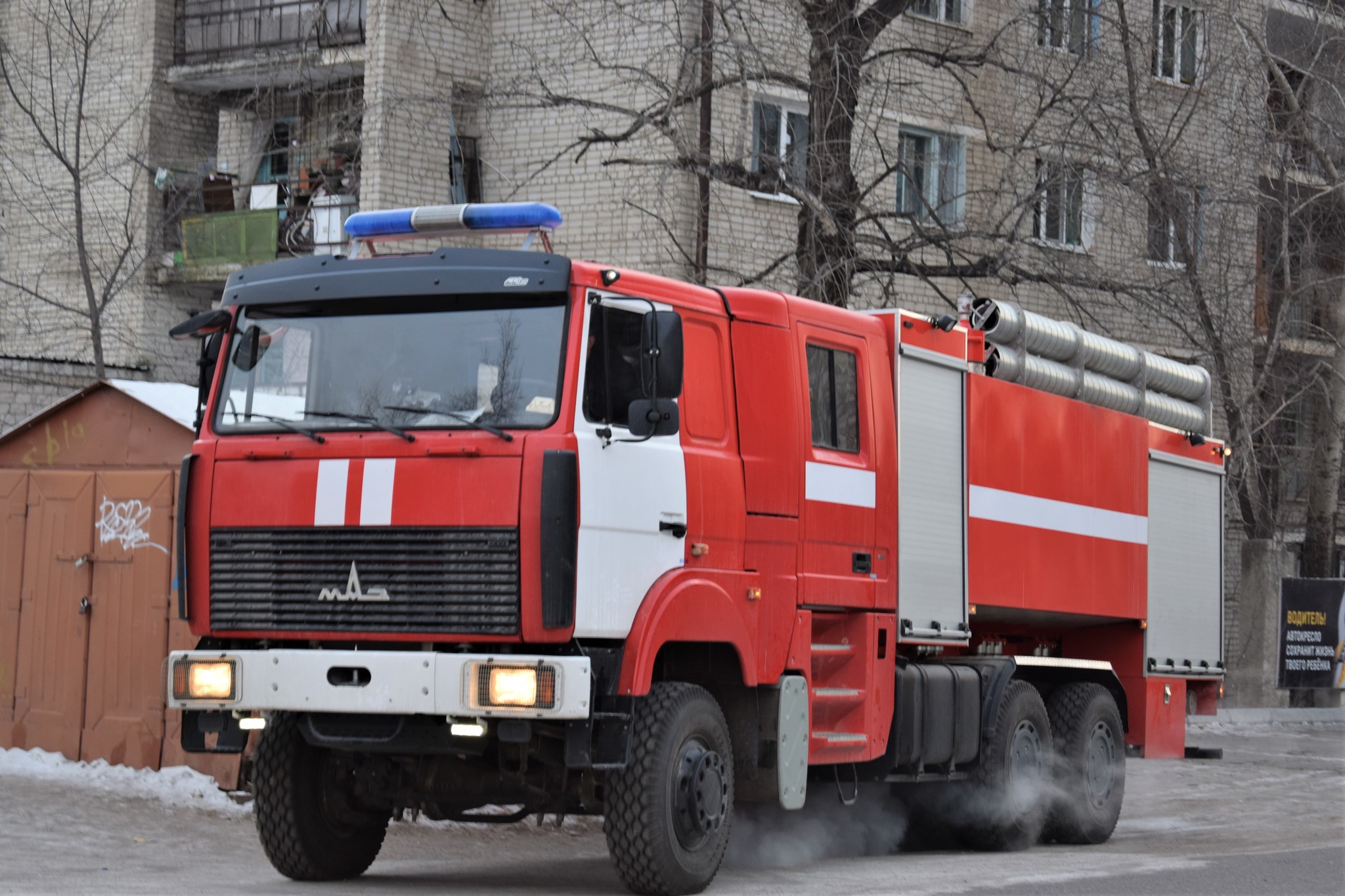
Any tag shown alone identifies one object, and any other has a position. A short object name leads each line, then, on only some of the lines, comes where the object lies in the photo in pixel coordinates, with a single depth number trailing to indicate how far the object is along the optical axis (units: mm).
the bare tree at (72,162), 28500
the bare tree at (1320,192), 23219
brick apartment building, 17312
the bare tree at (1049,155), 16547
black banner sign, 26297
